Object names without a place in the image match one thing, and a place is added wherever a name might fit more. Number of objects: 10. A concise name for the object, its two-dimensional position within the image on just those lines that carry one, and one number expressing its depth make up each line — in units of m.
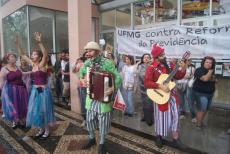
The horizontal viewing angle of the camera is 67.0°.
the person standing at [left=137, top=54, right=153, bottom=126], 3.78
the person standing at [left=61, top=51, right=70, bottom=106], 5.11
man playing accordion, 2.70
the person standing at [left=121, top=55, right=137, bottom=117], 4.19
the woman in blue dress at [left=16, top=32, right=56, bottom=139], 3.19
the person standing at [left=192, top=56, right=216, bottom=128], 3.31
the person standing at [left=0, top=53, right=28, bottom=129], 3.58
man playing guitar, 2.82
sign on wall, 3.37
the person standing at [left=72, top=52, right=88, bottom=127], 3.92
